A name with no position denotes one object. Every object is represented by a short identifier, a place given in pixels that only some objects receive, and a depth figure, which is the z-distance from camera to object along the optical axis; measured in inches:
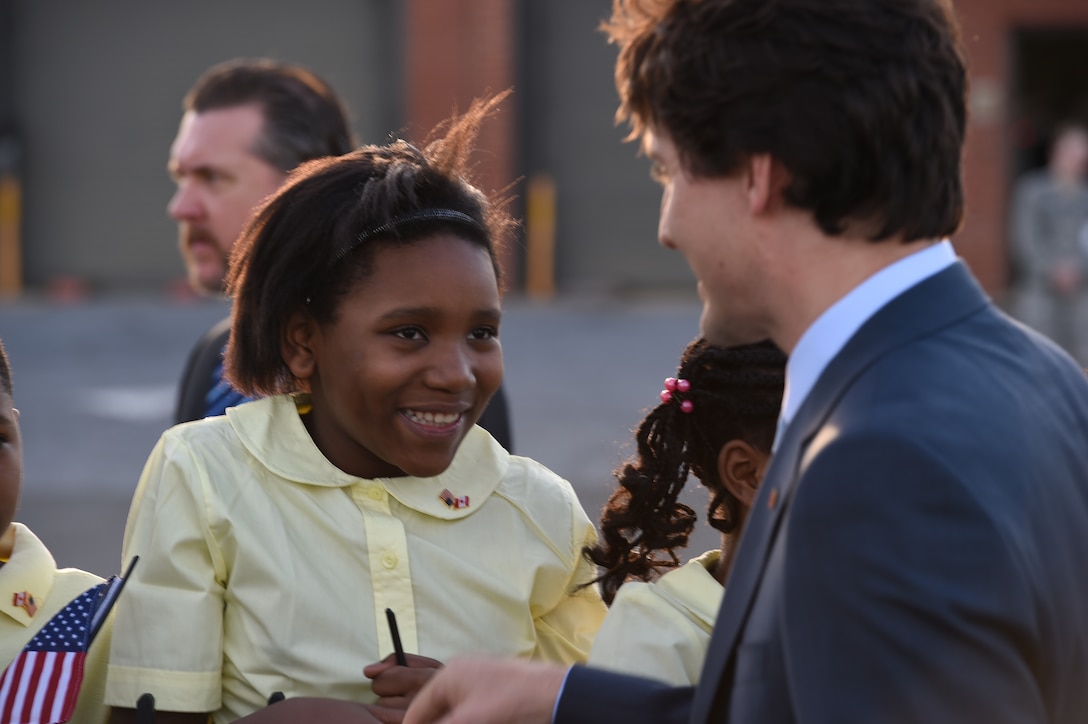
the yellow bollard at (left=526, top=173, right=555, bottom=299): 1330.0
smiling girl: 184.7
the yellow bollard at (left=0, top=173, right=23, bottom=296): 1360.7
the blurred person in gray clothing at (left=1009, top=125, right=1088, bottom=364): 871.9
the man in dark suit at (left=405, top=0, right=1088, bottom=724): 124.0
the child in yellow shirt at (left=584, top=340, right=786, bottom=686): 179.8
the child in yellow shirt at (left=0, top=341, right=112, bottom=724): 191.0
